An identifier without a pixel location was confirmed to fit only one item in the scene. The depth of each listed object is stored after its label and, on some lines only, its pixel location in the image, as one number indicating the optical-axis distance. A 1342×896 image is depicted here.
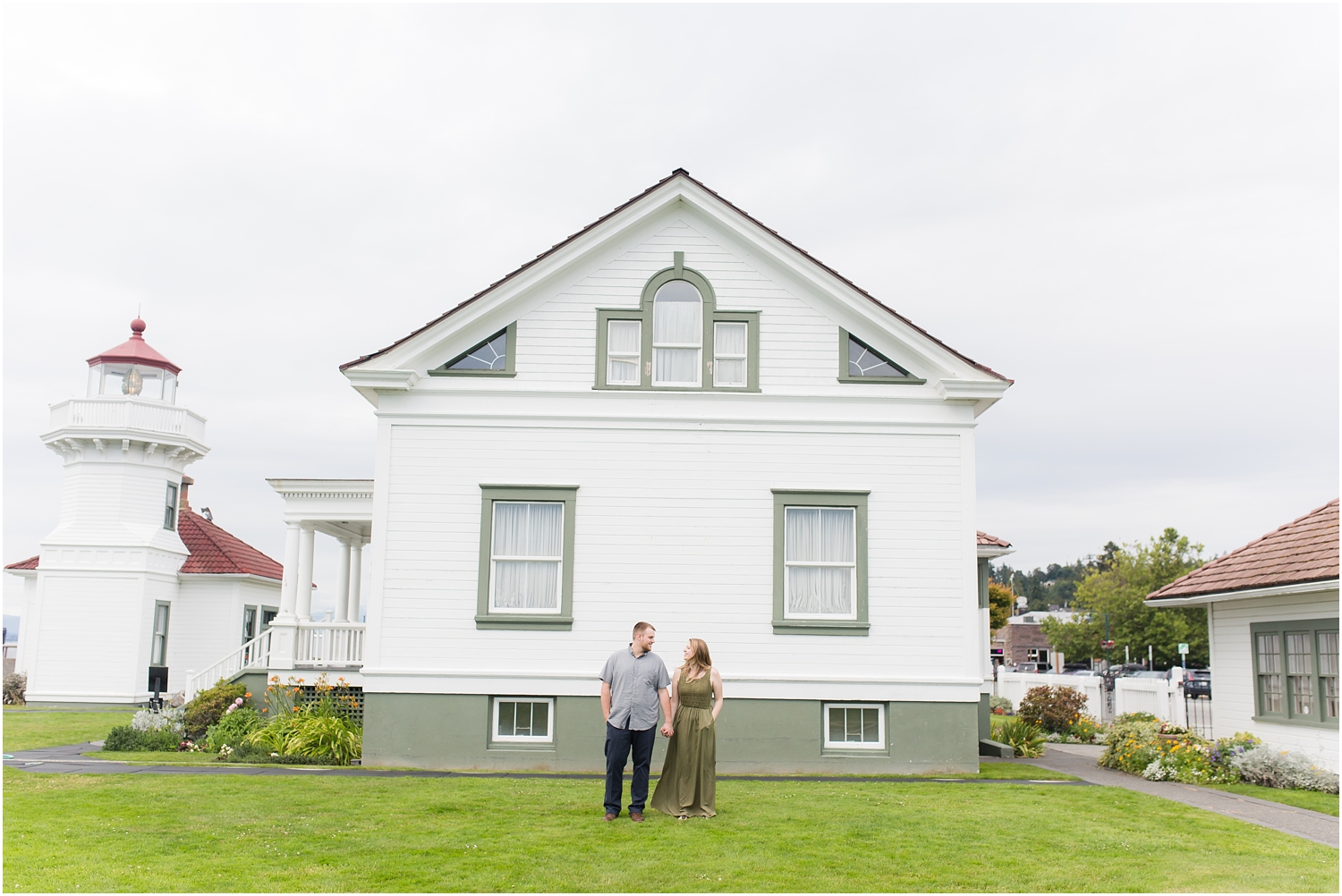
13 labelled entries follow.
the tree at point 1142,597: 53.28
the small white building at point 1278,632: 15.32
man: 10.73
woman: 11.01
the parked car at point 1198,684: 38.18
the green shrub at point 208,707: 18.45
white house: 15.49
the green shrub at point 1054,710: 23.23
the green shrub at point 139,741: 17.55
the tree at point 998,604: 37.97
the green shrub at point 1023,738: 18.77
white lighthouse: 28.02
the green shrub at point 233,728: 17.03
